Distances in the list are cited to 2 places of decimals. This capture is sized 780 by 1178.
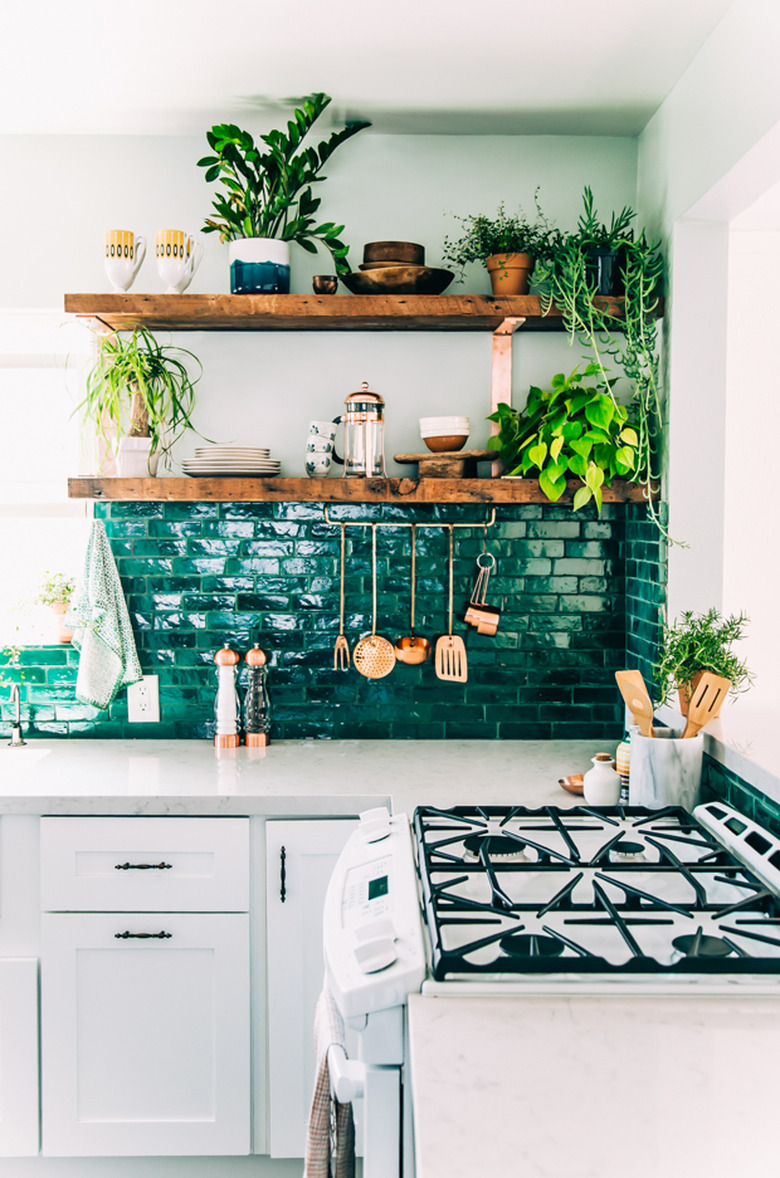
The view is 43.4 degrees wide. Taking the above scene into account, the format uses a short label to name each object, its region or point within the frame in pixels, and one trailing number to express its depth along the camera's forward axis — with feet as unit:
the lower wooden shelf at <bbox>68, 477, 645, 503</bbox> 8.34
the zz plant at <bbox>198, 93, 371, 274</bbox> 8.29
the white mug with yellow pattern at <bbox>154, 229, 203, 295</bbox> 8.32
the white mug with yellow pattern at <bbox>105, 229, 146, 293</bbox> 8.28
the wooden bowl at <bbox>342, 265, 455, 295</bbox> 8.41
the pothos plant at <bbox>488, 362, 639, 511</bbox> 8.02
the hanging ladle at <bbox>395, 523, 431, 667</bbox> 9.14
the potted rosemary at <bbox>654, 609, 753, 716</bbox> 7.01
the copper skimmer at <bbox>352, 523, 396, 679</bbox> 9.13
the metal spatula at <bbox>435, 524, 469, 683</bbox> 9.17
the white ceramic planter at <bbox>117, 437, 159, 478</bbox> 8.61
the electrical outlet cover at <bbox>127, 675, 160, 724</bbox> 9.36
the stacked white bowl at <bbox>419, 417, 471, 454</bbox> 8.59
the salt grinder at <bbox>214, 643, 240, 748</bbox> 8.80
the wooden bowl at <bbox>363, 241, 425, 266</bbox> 8.52
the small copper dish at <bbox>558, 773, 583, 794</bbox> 7.48
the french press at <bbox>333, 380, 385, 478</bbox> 8.63
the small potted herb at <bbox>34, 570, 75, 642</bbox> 9.34
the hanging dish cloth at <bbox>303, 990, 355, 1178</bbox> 4.92
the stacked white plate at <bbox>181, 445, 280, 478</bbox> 8.49
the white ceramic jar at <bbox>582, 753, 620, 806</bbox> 7.07
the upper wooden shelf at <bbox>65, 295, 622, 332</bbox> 8.23
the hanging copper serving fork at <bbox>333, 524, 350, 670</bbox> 9.25
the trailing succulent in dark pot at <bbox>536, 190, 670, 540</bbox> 8.11
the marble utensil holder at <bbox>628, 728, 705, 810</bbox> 6.64
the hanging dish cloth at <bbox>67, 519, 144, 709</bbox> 8.98
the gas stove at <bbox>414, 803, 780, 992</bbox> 4.24
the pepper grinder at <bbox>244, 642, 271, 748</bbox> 8.84
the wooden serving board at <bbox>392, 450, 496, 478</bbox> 8.45
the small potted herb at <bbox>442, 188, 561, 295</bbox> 8.51
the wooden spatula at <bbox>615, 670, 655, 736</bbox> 6.96
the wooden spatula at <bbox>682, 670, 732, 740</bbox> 6.77
